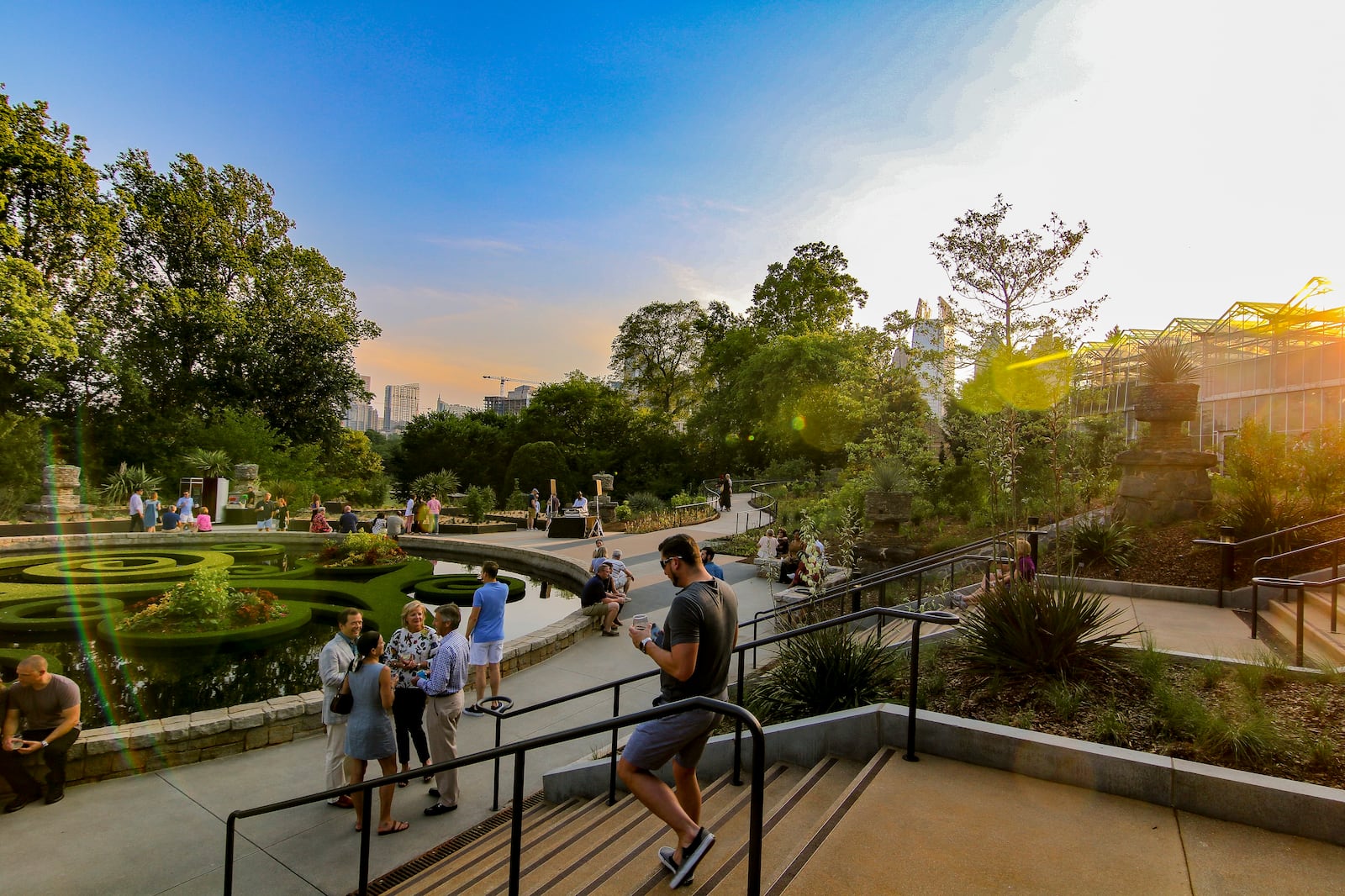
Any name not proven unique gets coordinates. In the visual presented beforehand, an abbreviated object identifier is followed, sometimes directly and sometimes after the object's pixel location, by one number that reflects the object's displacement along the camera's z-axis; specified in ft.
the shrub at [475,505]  79.36
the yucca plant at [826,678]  15.61
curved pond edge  17.34
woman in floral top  16.79
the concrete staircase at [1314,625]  17.48
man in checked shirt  16.40
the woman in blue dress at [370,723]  15.10
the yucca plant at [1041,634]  14.40
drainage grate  13.11
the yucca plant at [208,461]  85.35
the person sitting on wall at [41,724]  15.81
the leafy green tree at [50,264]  75.20
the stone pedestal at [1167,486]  35.73
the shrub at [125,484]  81.00
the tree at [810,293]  126.21
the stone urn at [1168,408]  36.50
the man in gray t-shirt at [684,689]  9.64
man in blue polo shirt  22.33
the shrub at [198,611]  29.99
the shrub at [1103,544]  31.50
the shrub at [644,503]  79.11
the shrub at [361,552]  47.57
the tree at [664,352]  150.82
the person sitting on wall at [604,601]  30.53
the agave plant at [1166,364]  37.99
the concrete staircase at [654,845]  9.69
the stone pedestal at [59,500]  68.54
